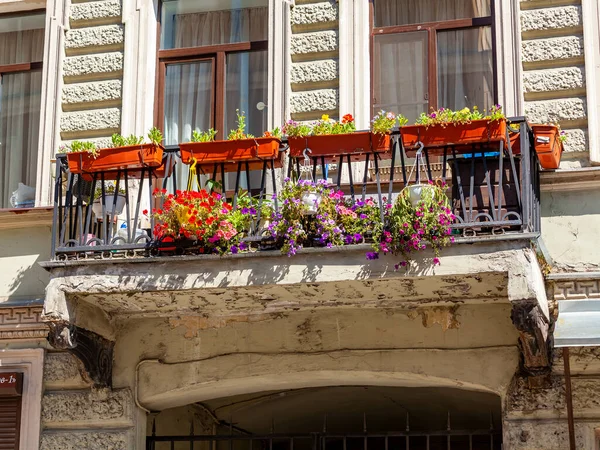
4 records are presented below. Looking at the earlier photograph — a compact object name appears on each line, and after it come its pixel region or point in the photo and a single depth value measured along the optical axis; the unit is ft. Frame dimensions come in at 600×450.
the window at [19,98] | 33.42
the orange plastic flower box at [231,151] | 26.71
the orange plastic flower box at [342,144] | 26.22
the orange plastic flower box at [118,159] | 27.30
